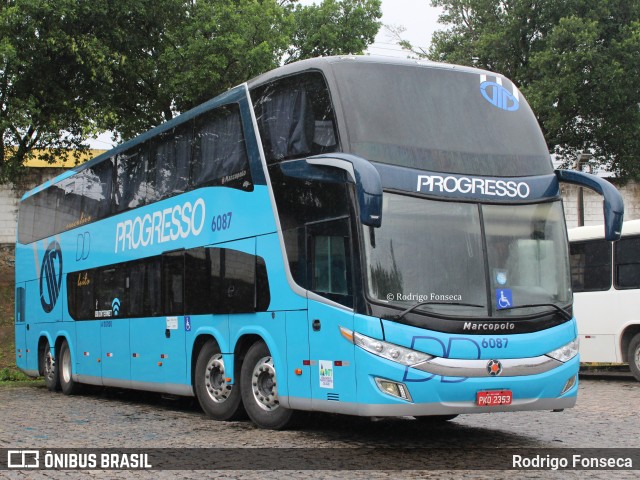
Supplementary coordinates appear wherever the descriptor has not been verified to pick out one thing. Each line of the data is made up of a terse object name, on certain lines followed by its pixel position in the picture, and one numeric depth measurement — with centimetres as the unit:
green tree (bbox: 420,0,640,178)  3061
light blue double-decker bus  927
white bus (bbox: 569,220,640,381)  1903
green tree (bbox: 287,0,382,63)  2959
